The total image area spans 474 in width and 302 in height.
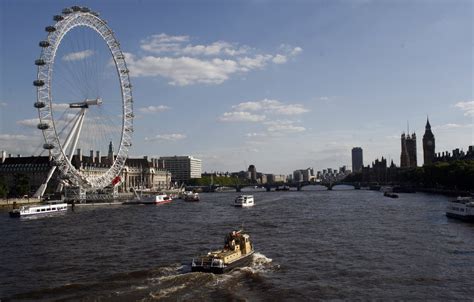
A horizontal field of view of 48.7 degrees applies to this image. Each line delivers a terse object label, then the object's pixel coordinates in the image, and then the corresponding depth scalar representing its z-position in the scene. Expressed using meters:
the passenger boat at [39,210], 70.62
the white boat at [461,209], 54.66
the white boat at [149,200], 109.75
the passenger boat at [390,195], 112.75
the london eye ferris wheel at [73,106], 77.94
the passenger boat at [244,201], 90.14
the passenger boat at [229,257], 27.02
